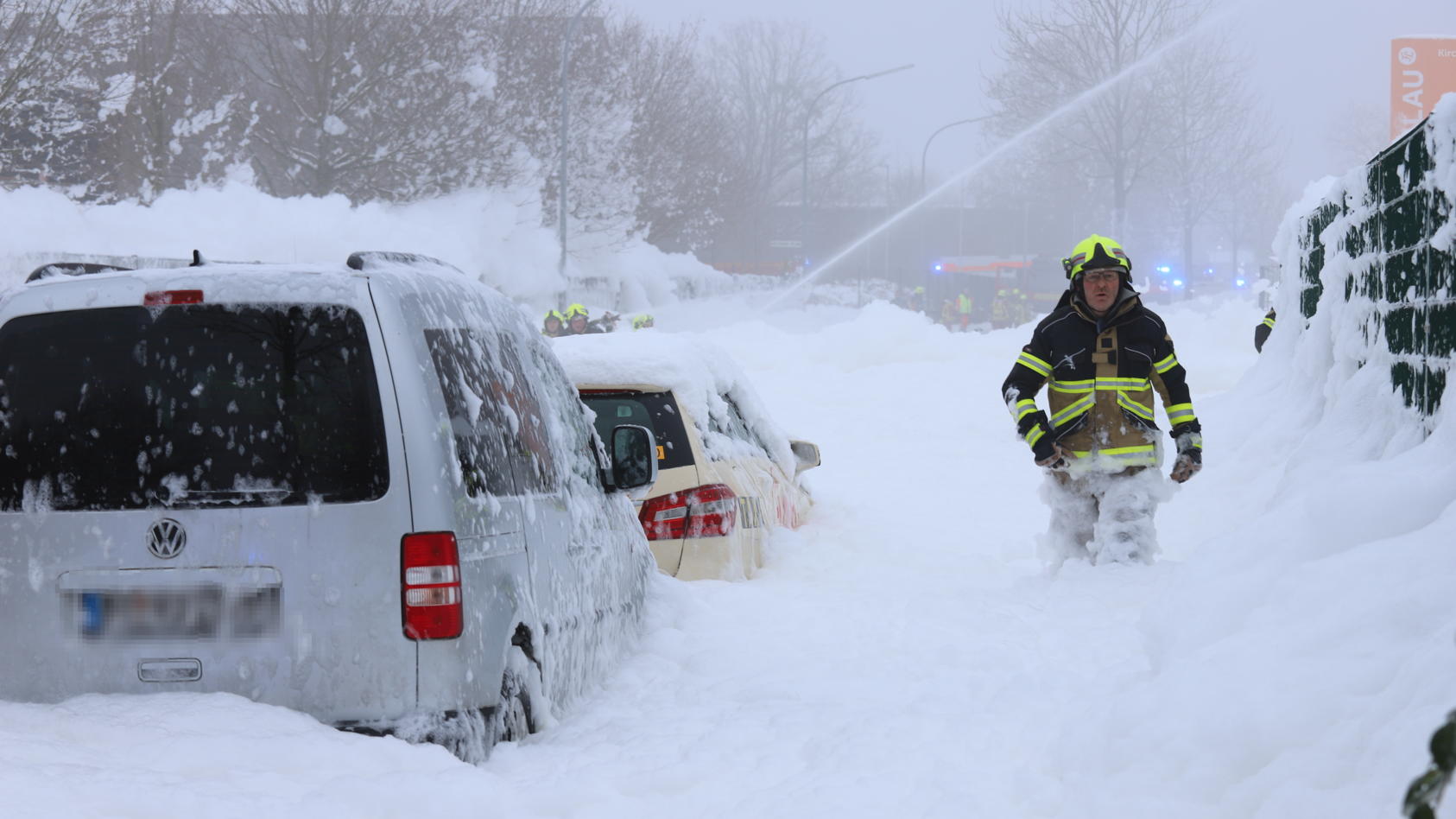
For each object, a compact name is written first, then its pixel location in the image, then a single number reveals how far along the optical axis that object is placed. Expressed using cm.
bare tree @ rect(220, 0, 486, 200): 3378
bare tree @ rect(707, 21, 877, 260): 8059
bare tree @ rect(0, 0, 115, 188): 2430
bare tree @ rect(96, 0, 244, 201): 3219
